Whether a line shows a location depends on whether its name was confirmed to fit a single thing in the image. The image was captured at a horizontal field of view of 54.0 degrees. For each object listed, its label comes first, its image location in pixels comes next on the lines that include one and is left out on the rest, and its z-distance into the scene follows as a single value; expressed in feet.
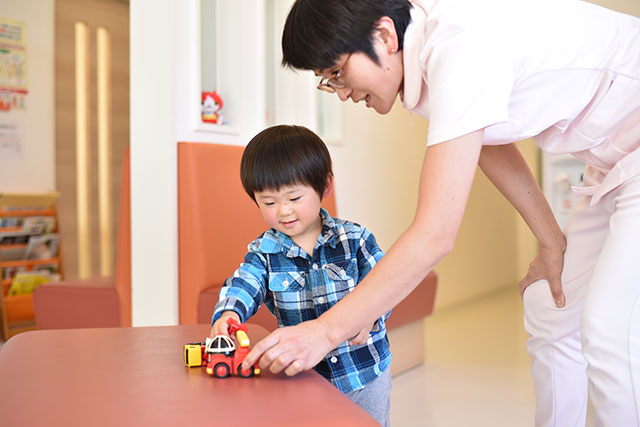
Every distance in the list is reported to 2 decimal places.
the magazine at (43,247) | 14.24
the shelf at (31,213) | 13.73
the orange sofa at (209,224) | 7.92
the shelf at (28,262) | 13.71
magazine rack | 13.15
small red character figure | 9.02
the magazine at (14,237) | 13.74
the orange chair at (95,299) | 8.60
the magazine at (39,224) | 14.06
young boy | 4.06
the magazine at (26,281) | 13.55
